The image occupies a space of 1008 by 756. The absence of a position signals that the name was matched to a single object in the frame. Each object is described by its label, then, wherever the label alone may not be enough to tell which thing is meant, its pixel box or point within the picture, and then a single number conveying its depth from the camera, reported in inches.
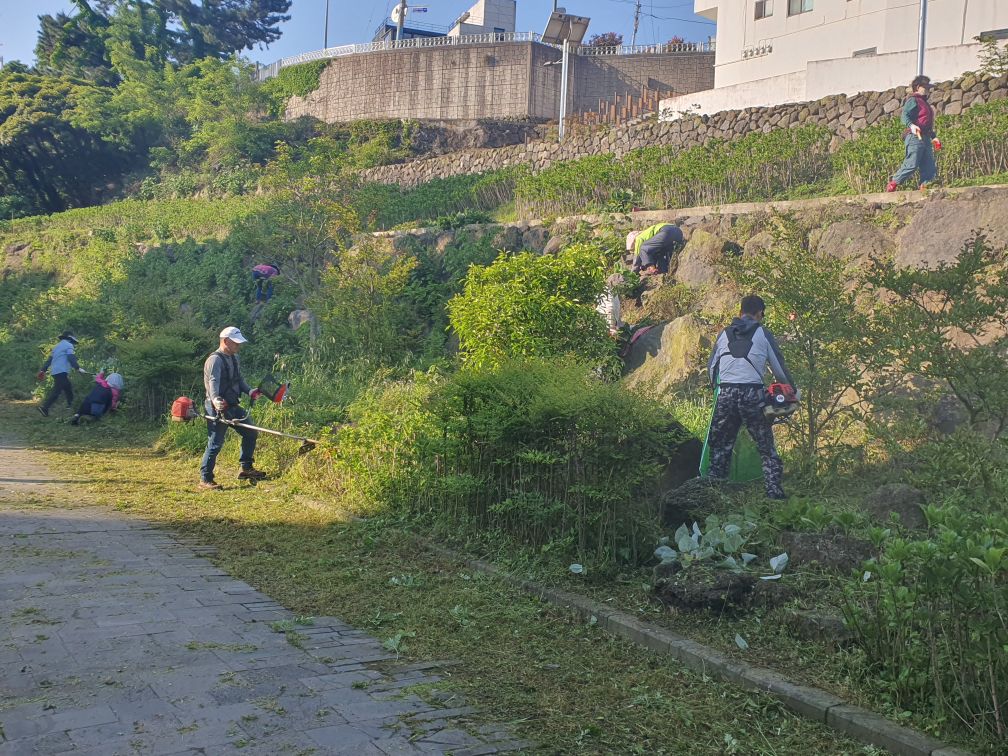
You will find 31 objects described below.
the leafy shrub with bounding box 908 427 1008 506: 231.5
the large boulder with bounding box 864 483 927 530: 235.0
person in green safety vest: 499.8
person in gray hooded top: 282.8
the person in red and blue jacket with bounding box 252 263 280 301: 767.1
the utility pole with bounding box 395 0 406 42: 1811.0
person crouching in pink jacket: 549.0
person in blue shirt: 590.6
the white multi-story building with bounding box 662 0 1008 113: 794.8
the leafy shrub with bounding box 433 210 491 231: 698.2
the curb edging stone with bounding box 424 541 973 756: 142.4
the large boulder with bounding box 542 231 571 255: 578.9
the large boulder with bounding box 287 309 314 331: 689.0
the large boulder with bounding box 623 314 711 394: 393.1
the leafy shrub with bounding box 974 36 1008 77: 597.7
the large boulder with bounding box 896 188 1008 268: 395.9
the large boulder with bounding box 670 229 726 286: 475.1
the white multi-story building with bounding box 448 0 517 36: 1854.1
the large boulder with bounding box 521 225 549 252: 617.3
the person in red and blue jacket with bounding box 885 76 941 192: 480.7
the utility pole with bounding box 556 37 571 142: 826.0
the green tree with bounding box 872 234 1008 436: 254.1
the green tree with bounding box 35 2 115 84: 1879.9
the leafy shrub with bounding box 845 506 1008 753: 139.8
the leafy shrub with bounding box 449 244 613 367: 359.3
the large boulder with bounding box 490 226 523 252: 633.0
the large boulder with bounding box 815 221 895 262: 429.1
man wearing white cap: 372.2
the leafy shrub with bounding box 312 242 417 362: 554.9
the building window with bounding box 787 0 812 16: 936.9
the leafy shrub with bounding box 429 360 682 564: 236.8
